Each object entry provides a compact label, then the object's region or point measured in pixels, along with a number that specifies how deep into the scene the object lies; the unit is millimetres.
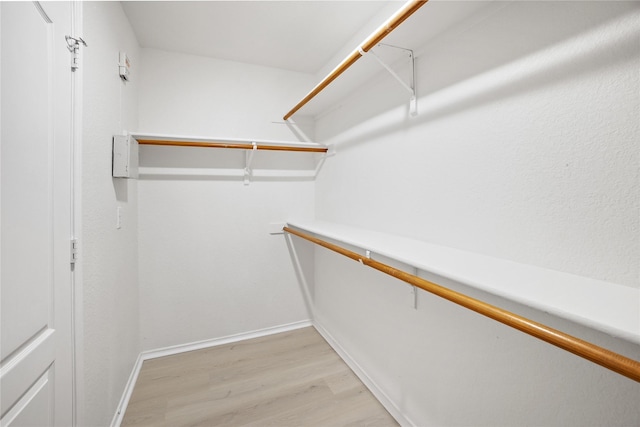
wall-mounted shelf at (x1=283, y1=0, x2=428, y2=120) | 881
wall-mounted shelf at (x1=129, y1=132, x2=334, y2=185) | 1861
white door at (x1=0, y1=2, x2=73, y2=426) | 707
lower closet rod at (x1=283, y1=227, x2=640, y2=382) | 490
